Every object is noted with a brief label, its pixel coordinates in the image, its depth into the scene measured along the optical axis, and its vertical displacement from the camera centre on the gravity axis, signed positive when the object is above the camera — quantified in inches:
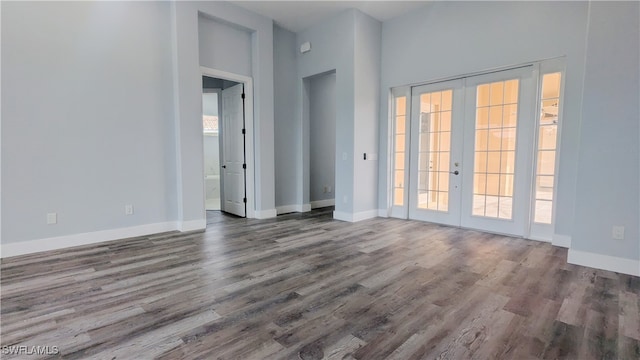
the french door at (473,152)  164.6 +1.7
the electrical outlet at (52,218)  143.6 -30.8
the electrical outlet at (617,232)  118.0 -29.4
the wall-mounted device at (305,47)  227.3 +79.1
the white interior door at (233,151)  220.8 +1.8
